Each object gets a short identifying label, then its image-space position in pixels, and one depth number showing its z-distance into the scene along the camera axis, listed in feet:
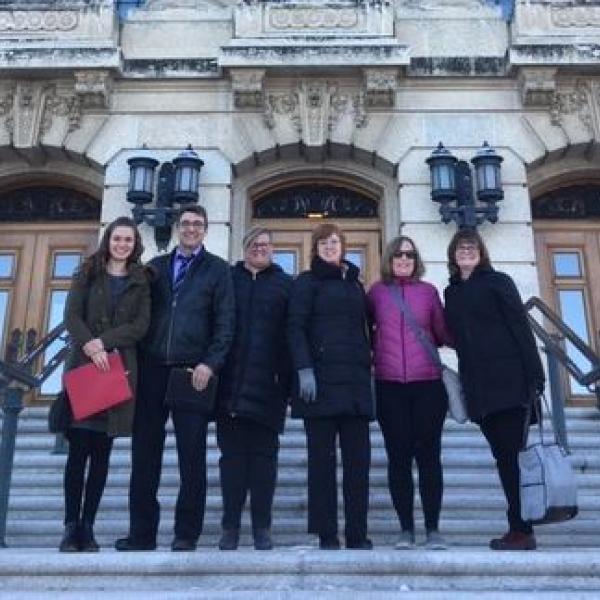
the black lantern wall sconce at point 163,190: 31.37
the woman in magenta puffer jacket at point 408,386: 16.19
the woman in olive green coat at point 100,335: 15.57
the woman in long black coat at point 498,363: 16.16
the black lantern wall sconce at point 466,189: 31.50
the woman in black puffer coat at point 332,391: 15.31
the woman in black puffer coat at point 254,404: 15.64
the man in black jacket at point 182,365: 15.53
